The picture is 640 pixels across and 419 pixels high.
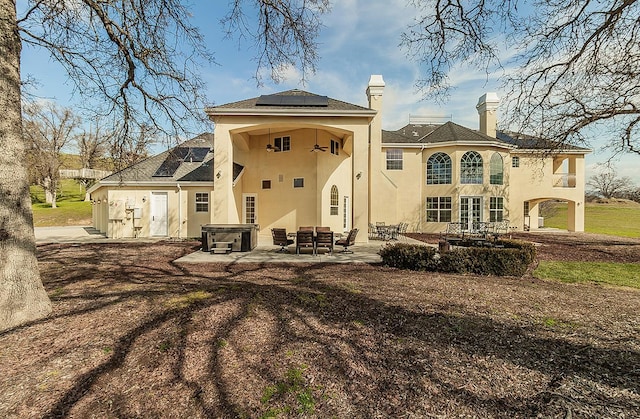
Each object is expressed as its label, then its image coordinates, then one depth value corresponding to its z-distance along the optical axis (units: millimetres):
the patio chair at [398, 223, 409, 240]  19616
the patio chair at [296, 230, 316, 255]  11570
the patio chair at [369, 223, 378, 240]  19156
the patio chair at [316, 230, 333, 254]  11421
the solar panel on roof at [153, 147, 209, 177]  18011
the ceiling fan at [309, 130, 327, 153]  14253
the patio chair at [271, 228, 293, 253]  12112
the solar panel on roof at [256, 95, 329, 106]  13969
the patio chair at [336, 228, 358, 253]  11855
